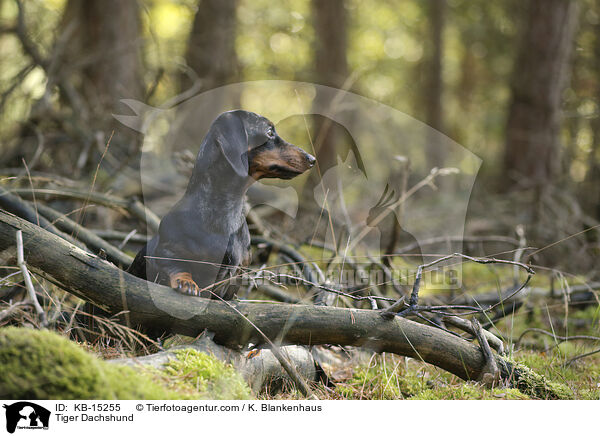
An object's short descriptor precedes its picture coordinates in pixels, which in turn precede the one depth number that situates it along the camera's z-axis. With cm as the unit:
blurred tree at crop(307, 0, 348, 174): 985
